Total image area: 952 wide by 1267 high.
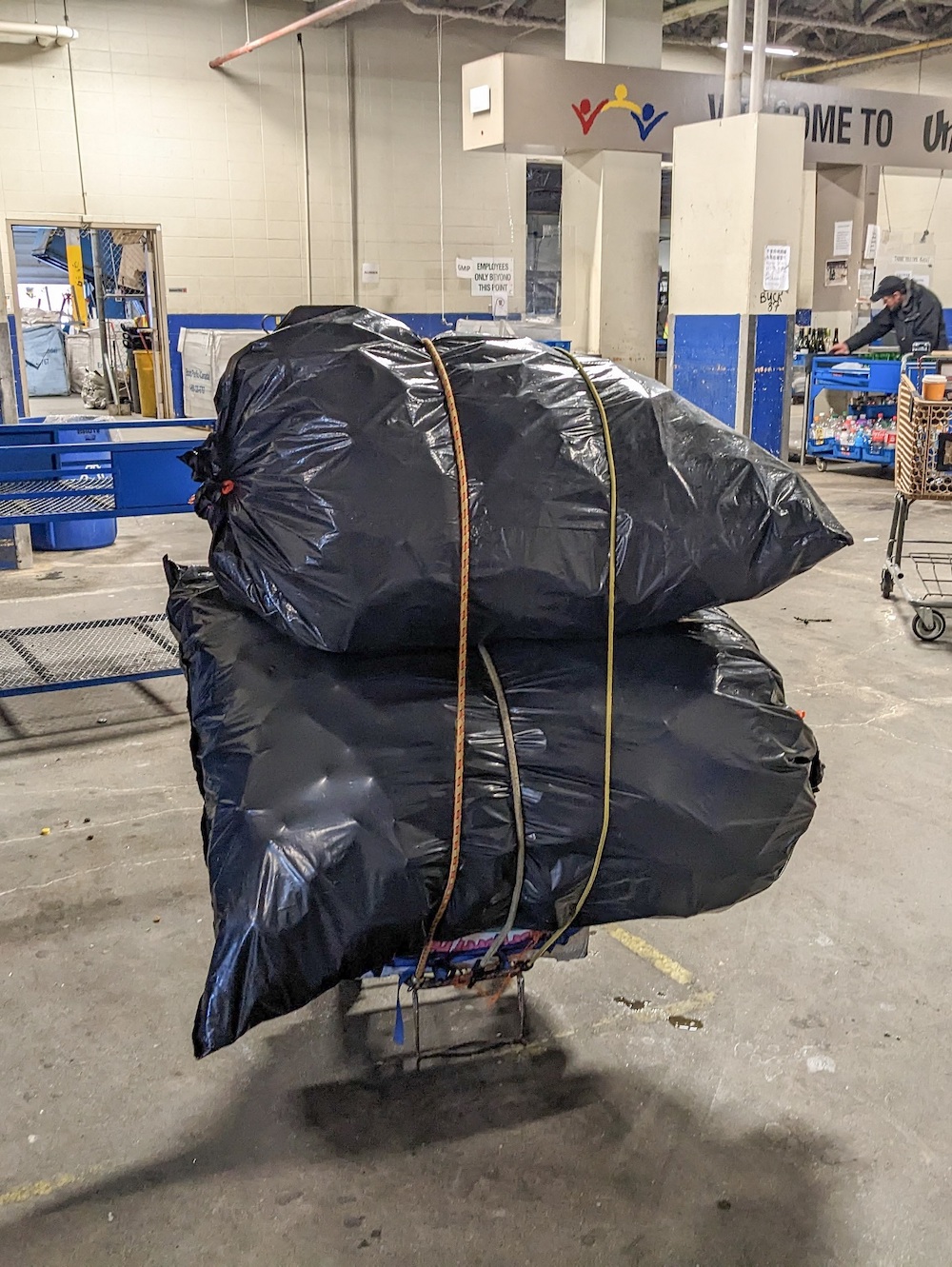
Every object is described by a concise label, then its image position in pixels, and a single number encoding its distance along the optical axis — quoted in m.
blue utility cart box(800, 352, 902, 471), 8.21
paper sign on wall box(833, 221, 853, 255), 10.30
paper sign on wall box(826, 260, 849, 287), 10.53
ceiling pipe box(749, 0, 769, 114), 7.16
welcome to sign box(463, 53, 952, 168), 7.79
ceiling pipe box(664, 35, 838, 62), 13.08
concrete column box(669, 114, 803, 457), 7.49
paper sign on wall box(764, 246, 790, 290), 7.60
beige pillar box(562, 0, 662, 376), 8.66
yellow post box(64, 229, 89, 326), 12.85
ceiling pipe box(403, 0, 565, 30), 11.15
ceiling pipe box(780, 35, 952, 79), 12.57
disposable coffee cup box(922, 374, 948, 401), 4.39
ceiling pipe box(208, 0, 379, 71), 9.49
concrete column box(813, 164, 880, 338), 10.19
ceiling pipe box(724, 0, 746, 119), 7.32
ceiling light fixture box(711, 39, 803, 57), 12.10
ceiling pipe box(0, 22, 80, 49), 9.45
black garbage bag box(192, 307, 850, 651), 1.57
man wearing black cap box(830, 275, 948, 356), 8.49
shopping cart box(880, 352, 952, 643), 4.42
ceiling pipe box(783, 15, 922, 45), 11.91
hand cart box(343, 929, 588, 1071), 1.70
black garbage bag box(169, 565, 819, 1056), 1.51
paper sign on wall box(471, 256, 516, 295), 10.43
